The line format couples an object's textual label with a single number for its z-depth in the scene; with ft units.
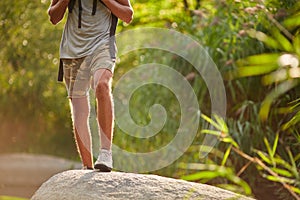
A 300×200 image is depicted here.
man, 25.09
